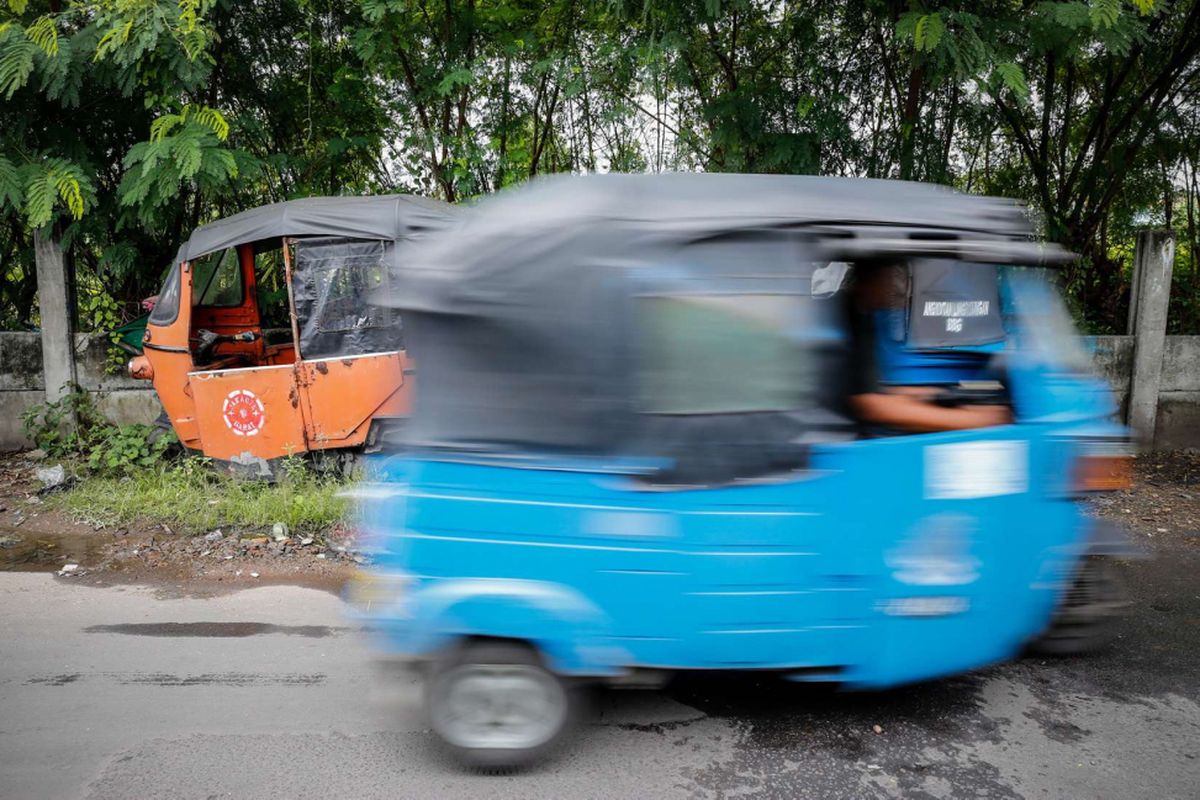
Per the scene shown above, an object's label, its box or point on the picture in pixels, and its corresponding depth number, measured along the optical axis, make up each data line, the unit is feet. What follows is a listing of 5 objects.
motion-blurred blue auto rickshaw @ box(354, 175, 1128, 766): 9.43
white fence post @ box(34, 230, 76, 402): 24.73
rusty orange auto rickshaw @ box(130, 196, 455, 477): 20.49
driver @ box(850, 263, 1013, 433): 10.85
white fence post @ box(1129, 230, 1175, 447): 24.11
